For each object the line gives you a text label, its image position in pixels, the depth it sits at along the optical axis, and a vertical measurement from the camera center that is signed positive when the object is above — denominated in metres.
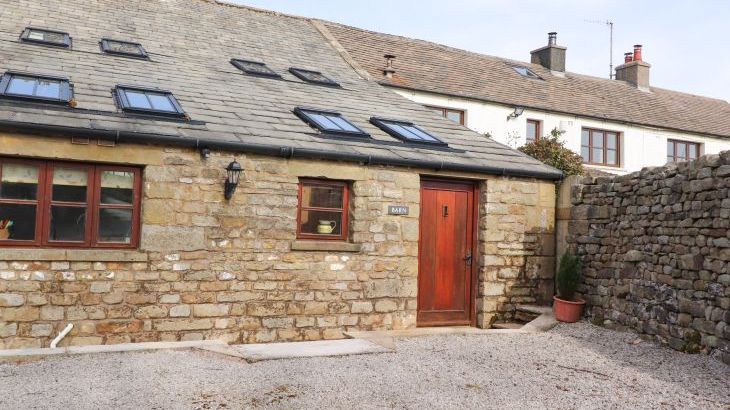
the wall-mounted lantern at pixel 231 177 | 7.59 +0.63
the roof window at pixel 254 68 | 11.21 +2.99
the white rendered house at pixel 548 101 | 15.50 +3.81
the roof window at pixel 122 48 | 10.43 +3.04
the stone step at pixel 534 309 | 9.38 -1.04
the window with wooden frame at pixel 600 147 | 17.19 +2.67
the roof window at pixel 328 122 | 8.84 +1.63
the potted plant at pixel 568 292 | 9.09 -0.75
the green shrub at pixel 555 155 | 12.82 +1.80
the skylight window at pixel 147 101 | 7.84 +1.64
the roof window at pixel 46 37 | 10.09 +3.07
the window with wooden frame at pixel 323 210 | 8.36 +0.30
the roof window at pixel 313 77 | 11.58 +2.96
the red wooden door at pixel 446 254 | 9.24 -0.26
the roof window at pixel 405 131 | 9.41 +1.64
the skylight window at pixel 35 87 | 7.40 +1.67
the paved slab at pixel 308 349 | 6.62 -1.33
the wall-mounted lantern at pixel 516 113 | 15.94 +3.24
